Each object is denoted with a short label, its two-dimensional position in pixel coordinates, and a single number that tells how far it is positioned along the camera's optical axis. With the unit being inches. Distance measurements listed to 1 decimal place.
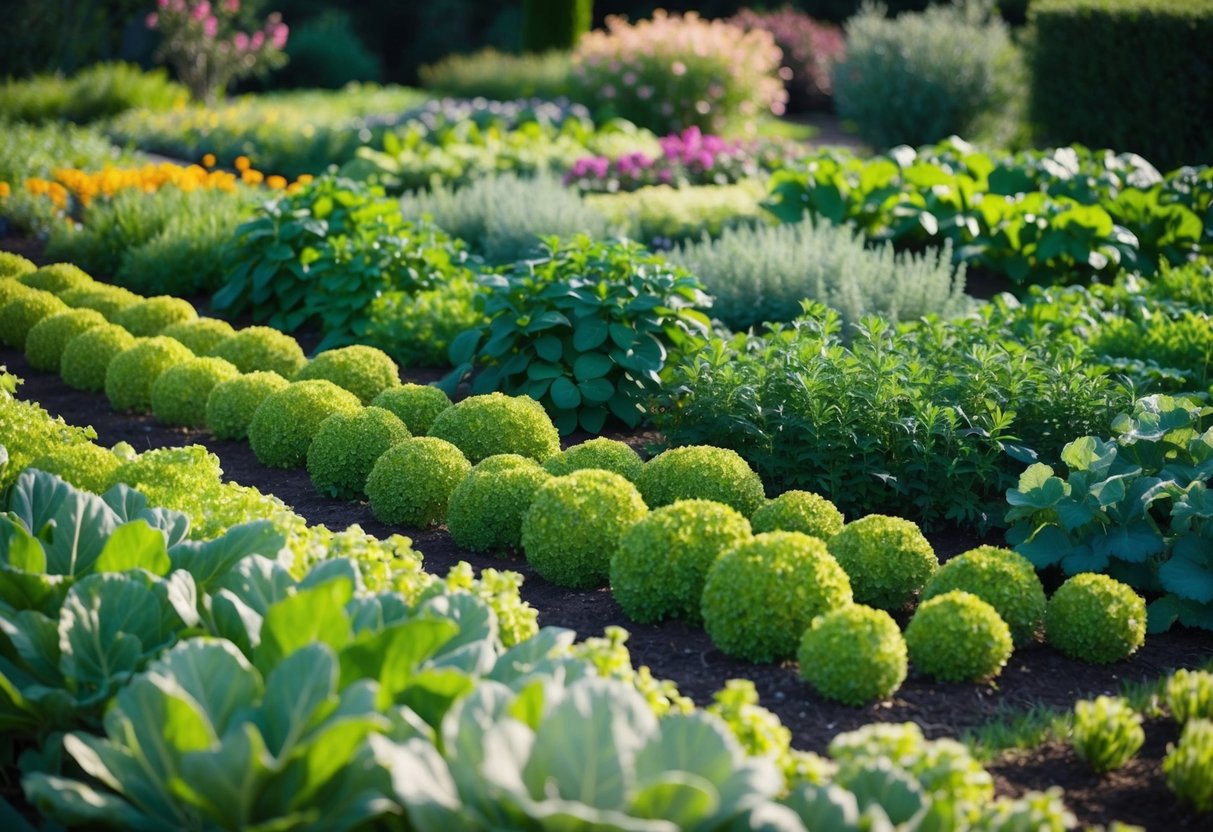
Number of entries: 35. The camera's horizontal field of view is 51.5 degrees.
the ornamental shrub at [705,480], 189.8
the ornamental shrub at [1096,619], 156.3
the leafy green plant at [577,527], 173.9
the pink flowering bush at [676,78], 613.0
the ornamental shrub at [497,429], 215.5
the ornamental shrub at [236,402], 240.4
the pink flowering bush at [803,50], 910.4
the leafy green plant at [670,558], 162.1
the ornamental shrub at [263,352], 269.6
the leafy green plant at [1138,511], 165.8
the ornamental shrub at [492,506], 186.2
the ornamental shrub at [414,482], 196.7
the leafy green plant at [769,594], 150.7
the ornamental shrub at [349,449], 210.8
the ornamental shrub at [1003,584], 157.8
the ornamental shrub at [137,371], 259.8
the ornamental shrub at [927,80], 577.3
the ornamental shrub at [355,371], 250.8
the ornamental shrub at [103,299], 309.7
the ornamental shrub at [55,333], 289.3
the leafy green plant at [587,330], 239.8
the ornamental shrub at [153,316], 298.4
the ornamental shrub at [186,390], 248.7
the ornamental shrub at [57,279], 327.3
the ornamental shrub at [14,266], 335.9
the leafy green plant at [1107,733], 127.0
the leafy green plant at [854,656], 140.5
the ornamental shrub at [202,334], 281.6
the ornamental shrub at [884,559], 166.2
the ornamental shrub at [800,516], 175.2
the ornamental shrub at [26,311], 305.0
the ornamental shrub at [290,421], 225.0
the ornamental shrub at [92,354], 274.5
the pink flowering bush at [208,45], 705.0
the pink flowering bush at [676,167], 450.0
